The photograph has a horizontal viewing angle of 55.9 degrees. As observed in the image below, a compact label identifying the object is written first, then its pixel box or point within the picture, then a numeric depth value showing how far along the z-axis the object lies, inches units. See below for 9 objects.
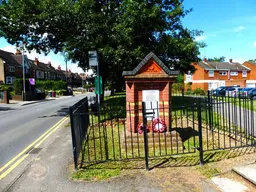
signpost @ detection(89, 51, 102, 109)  388.7
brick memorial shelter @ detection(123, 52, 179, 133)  288.0
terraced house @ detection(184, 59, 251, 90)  1996.8
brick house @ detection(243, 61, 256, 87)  2118.6
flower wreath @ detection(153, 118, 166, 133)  278.7
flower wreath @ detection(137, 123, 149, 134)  284.3
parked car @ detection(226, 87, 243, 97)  1426.1
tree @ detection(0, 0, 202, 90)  498.6
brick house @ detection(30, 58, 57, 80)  2502.7
